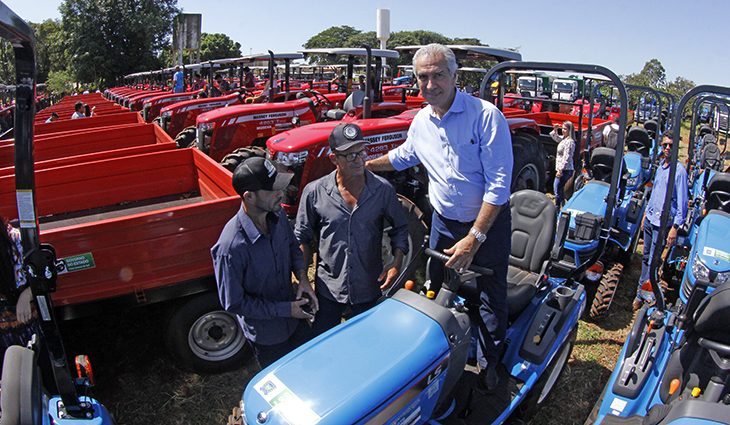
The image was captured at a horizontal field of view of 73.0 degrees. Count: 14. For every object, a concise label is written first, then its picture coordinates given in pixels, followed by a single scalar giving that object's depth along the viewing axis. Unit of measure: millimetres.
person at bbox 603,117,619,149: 7062
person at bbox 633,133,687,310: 4398
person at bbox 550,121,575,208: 7008
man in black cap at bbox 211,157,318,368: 2277
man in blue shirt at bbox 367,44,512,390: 2277
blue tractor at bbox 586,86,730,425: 2148
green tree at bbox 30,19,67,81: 34875
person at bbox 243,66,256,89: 15586
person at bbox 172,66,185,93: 17811
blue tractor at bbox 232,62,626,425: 1671
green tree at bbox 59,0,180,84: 34125
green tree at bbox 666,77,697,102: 20486
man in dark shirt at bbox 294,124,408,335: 2637
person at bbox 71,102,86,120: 12070
